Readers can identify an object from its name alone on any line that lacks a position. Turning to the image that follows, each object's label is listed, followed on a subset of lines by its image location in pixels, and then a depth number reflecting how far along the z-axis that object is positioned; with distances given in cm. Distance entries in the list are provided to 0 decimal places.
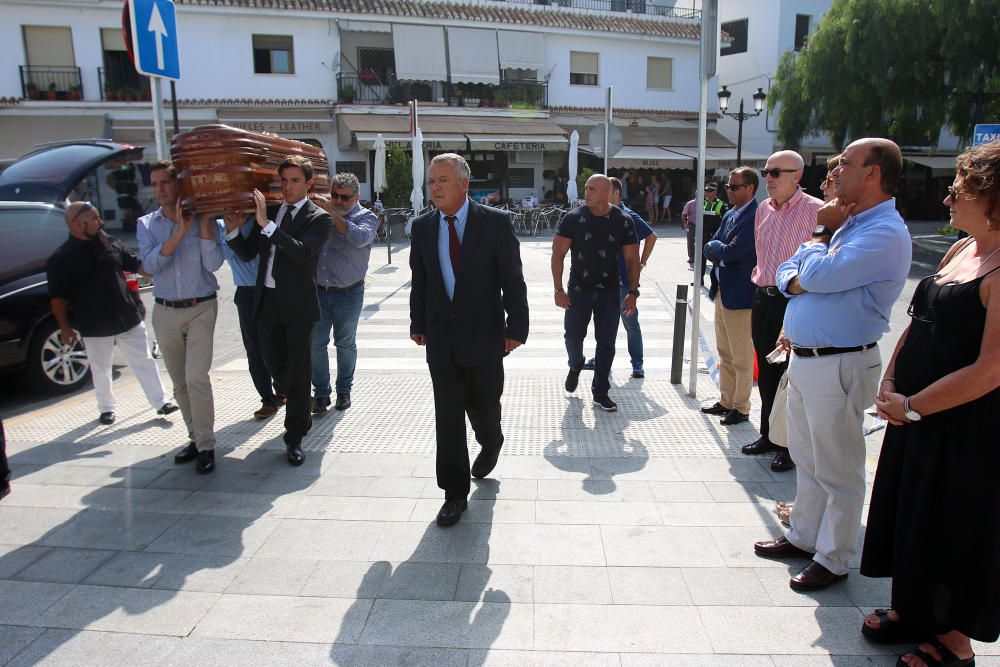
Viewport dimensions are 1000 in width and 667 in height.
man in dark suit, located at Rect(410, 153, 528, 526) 383
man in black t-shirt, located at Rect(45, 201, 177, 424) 529
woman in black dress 241
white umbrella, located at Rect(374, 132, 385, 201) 1883
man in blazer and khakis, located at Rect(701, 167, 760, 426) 506
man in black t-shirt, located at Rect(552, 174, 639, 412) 580
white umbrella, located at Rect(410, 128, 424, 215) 1659
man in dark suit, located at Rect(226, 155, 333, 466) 459
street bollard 643
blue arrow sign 520
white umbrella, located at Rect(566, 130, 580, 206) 2122
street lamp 2152
